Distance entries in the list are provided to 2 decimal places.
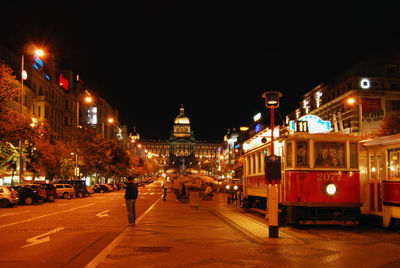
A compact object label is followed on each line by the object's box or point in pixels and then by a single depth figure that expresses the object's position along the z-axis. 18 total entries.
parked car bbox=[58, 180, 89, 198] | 43.97
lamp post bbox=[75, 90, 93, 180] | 54.81
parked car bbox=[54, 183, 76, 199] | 41.38
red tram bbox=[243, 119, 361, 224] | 15.17
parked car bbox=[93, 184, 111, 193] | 58.31
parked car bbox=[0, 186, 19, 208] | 28.17
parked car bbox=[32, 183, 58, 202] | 35.67
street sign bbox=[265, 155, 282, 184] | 12.83
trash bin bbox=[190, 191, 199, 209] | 26.67
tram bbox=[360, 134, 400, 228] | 14.24
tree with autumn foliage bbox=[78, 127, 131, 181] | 65.31
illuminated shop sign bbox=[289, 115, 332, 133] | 17.40
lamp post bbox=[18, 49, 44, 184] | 33.40
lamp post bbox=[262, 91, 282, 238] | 12.53
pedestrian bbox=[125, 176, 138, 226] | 15.75
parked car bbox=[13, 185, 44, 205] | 31.96
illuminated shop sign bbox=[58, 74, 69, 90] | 71.62
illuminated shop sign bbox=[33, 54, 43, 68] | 59.13
